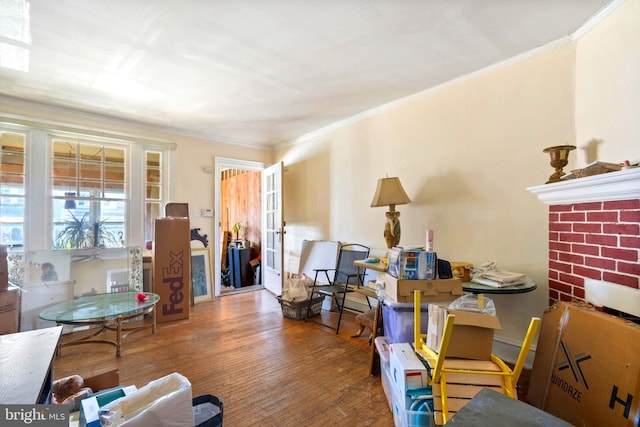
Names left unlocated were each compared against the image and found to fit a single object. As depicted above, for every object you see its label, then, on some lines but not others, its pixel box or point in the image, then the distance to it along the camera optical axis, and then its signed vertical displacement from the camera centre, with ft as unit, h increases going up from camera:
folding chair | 10.67 -2.32
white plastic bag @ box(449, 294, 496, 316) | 4.99 -1.64
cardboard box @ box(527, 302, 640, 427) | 4.09 -2.55
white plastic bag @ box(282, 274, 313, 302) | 11.25 -3.03
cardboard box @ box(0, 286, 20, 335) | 7.87 -2.65
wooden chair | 4.30 -2.63
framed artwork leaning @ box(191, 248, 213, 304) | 13.26 -2.81
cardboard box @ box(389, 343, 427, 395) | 4.69 -2.65
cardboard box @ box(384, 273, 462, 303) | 6.09 -1.60
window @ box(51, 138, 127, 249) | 10.93 +0.92
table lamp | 9.09 +0.47
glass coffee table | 7.73 -2.73
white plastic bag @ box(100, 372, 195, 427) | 3.22 -2.31
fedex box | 10.91 -2.04
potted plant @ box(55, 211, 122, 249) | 10.94 -0.71
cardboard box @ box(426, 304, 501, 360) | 4.87 -2.16
